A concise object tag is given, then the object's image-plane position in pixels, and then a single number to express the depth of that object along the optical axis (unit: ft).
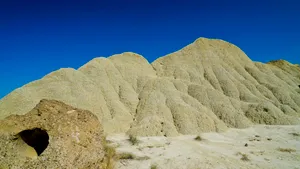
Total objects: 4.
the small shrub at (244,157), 47.94
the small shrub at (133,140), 61.57
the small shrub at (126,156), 46.08
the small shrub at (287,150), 57.73
